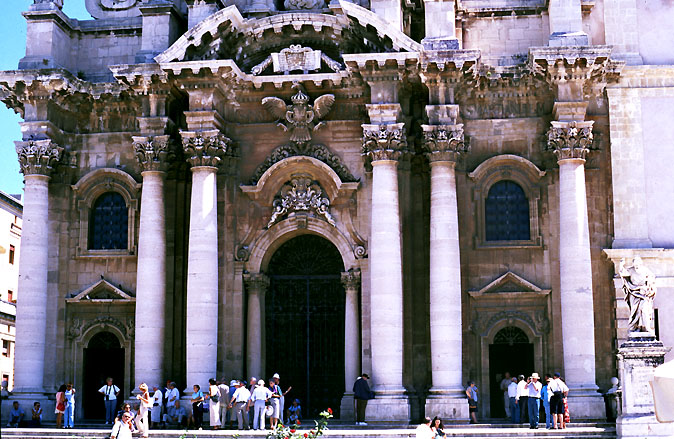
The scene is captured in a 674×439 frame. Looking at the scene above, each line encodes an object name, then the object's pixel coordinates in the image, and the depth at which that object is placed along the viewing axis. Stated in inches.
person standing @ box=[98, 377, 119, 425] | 1088.7
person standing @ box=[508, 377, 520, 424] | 1002.1
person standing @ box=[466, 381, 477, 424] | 1018.1
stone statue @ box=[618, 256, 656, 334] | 902.4
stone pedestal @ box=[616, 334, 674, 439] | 856.3
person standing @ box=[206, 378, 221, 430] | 985.1
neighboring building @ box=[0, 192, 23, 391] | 1840.6
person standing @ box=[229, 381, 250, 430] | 986.1
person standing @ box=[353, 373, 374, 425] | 1004.6
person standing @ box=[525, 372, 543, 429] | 954.1
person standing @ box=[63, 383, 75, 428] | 1047.0
